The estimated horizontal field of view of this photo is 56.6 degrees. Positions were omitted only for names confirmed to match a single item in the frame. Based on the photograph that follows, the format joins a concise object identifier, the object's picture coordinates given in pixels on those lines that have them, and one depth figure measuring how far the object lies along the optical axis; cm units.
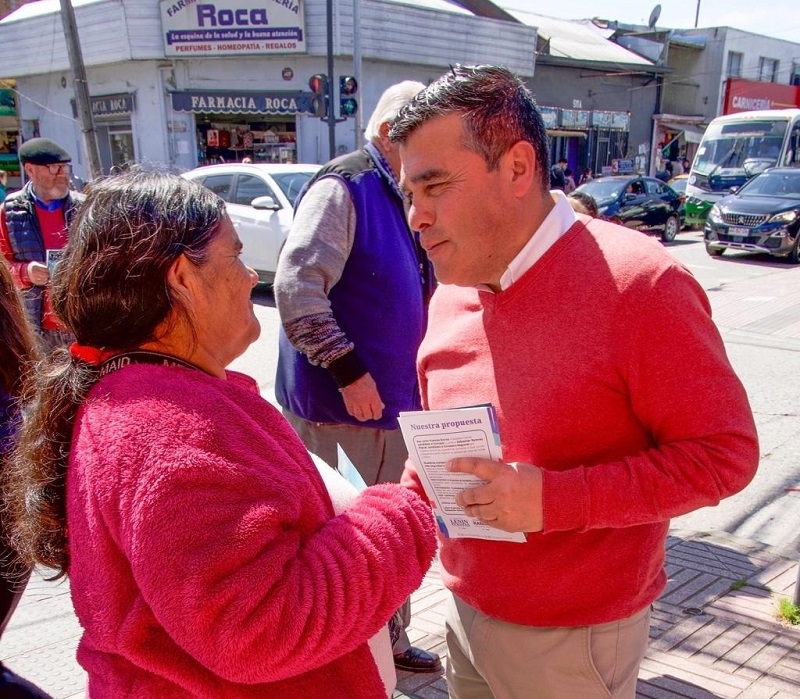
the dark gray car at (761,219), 1330
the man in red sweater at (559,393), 139
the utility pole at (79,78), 1127
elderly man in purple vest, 254
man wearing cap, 453
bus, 1852
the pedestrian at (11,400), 168
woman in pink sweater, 107
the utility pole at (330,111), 1627
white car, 976
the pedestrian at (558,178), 1756
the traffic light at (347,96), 1505
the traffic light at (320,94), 1506
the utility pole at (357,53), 1791
